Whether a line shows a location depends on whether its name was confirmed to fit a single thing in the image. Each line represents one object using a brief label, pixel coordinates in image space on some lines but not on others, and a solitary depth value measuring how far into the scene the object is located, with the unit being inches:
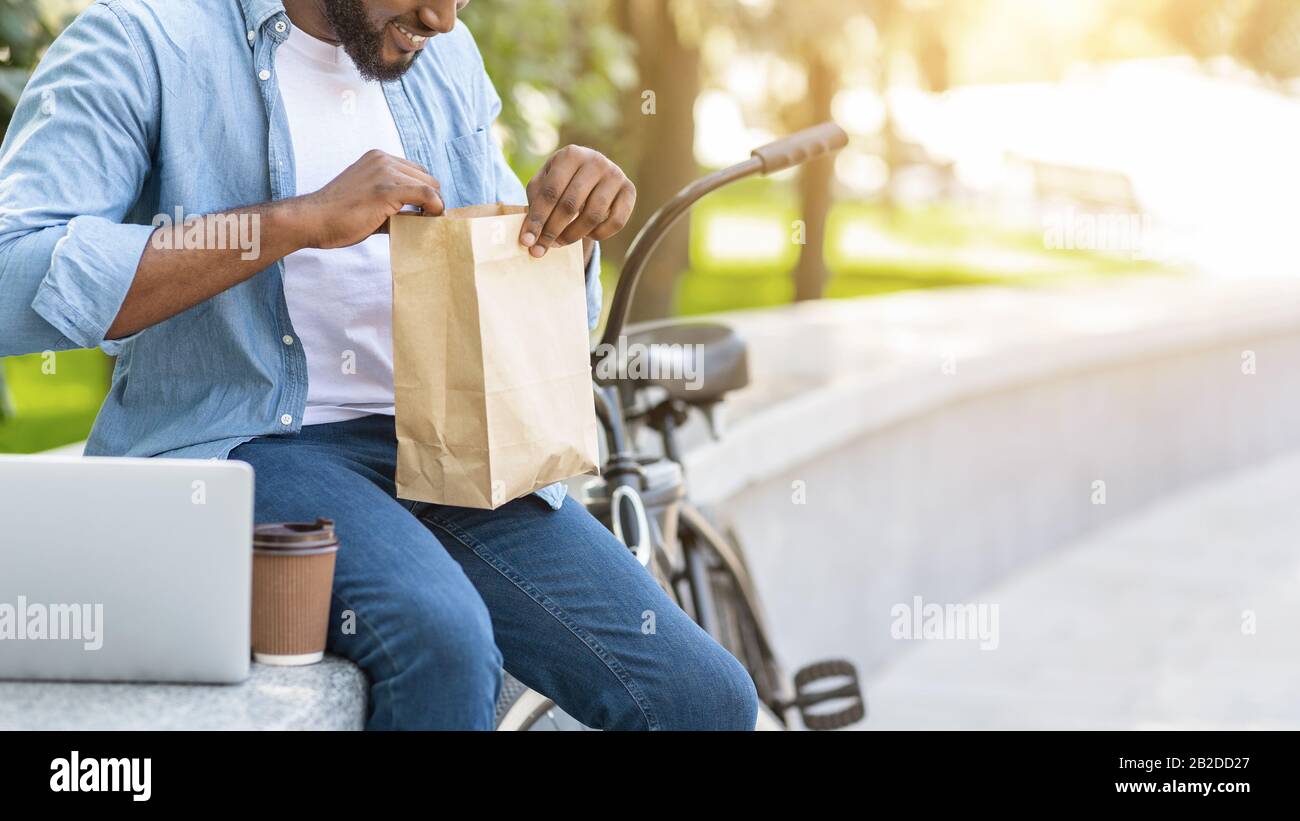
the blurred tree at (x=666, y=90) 363.3
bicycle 98.8
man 66.7
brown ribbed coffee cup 63.2
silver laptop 59.0
